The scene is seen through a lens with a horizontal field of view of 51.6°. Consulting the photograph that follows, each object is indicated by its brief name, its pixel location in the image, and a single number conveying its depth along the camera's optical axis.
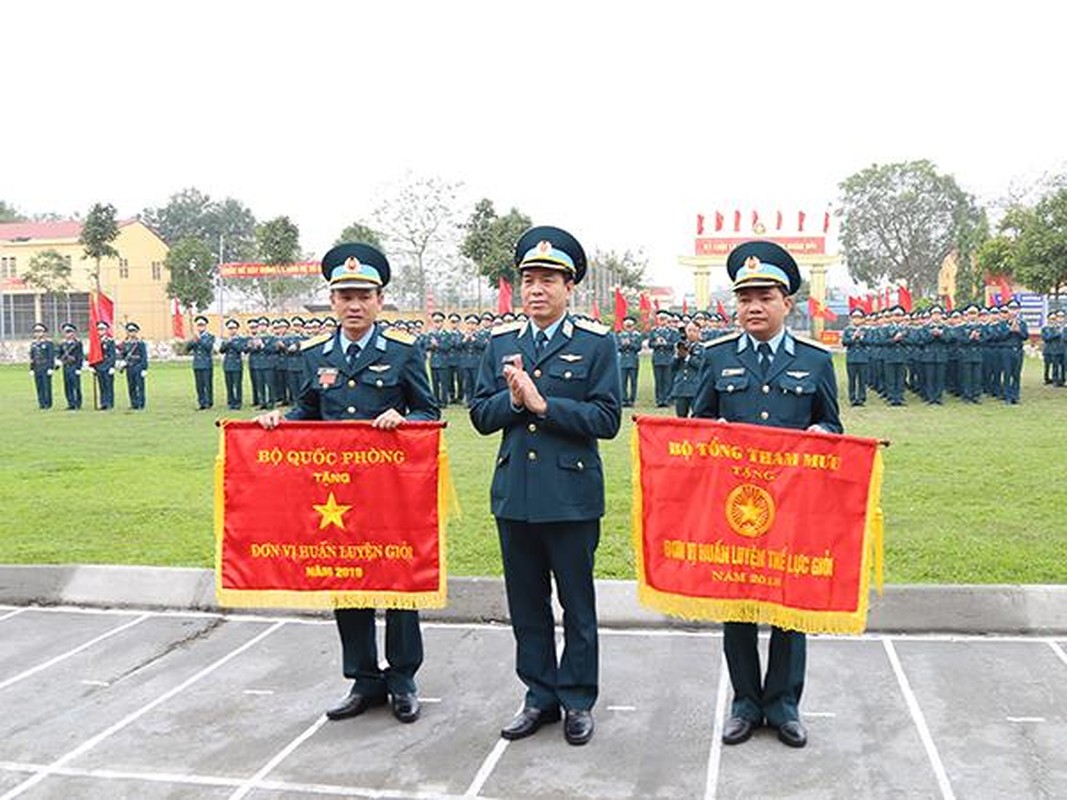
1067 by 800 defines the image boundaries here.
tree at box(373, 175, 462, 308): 42.72
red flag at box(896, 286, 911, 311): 21.24
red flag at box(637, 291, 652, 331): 28.58
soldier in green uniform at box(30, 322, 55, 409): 20.44
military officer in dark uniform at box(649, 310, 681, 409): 18.48
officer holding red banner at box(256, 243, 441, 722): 4.52
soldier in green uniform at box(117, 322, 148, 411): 19.56
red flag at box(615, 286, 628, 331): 22.35
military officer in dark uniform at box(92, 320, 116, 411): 20.11
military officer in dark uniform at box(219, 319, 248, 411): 19.31
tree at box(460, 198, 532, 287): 35.19
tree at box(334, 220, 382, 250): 42.88
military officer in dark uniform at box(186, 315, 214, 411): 19.28
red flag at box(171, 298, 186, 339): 38.56
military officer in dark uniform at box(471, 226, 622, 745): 4.16
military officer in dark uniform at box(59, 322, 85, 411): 19.97
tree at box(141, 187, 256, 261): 71.66
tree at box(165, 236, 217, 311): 47.19
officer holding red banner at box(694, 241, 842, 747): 4.13
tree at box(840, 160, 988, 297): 56.41
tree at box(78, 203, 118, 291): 37.69
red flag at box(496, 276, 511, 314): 24.39
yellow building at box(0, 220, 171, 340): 42.28
